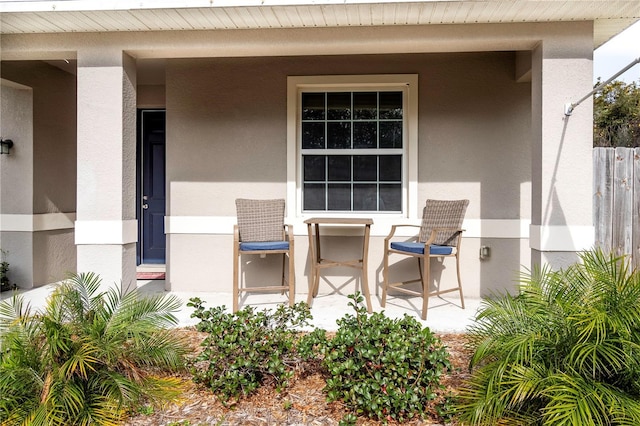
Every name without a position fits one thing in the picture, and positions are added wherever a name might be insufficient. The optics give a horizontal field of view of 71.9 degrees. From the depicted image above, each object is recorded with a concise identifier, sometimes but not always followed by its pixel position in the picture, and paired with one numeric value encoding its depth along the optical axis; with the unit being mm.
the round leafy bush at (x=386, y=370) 2225
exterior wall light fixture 4934
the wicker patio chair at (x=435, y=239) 3861
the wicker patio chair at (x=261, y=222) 4398
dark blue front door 6008
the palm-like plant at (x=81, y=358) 2090
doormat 5539
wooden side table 4039
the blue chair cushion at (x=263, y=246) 4051
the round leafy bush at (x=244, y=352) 2416
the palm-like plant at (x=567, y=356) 1869
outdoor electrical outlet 4621
